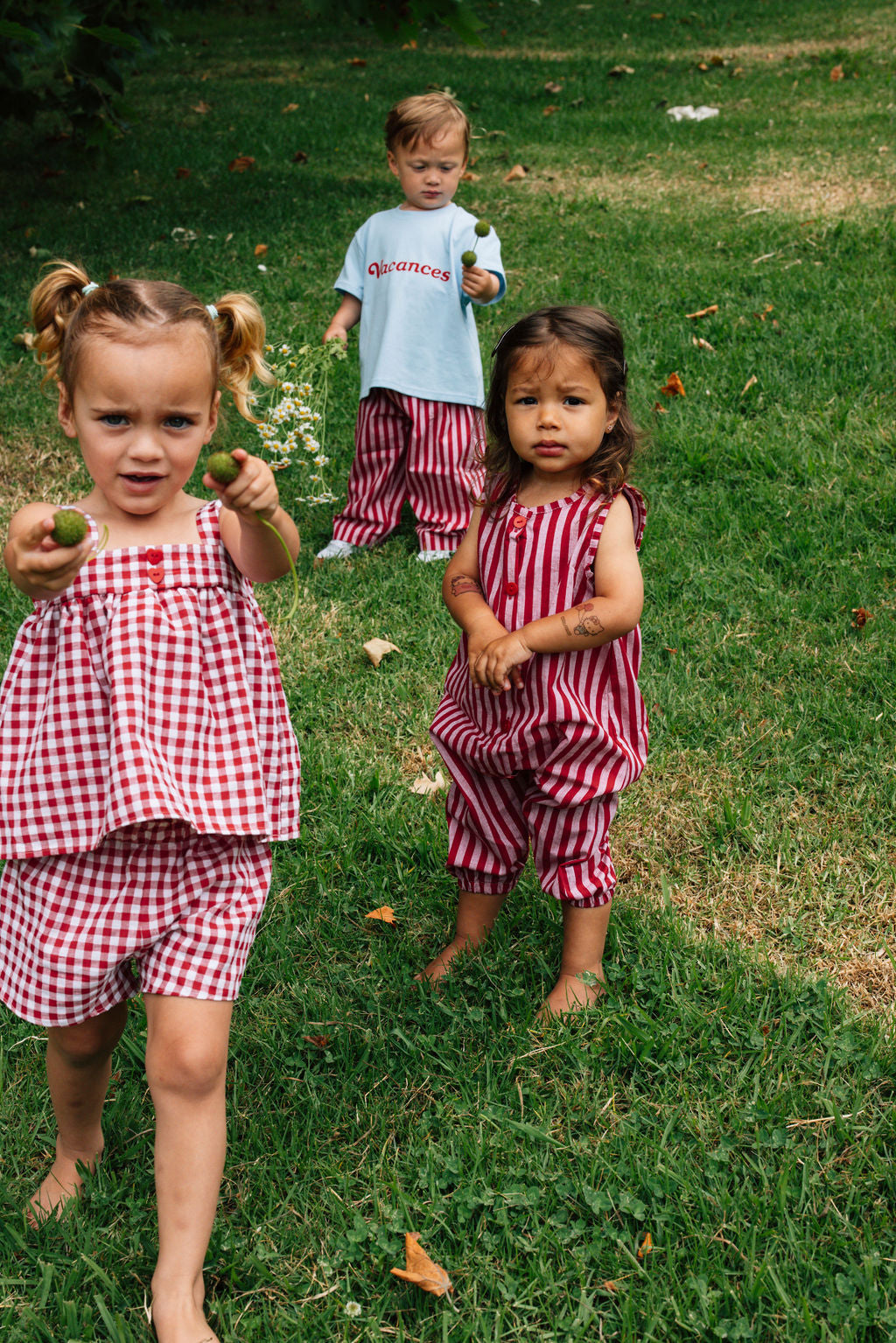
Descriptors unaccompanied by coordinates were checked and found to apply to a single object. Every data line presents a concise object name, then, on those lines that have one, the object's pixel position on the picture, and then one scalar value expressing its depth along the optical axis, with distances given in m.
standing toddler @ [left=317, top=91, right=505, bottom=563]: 4.39
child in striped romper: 2.34
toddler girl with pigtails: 1.91
